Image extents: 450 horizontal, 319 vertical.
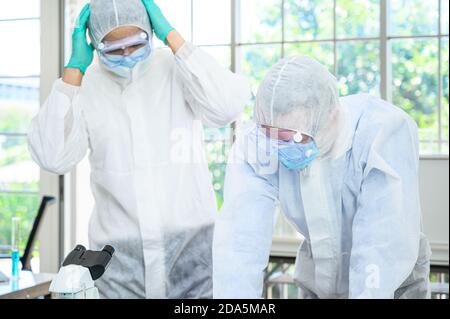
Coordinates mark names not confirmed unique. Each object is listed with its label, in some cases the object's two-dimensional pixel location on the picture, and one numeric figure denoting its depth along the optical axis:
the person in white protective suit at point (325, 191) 2.78
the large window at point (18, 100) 3.43
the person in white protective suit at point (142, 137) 3.07
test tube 3.61
